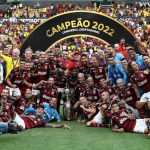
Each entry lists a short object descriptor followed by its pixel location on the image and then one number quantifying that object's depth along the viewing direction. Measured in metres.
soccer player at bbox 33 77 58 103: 8.73
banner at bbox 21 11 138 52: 11.20
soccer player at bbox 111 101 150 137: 7.32
